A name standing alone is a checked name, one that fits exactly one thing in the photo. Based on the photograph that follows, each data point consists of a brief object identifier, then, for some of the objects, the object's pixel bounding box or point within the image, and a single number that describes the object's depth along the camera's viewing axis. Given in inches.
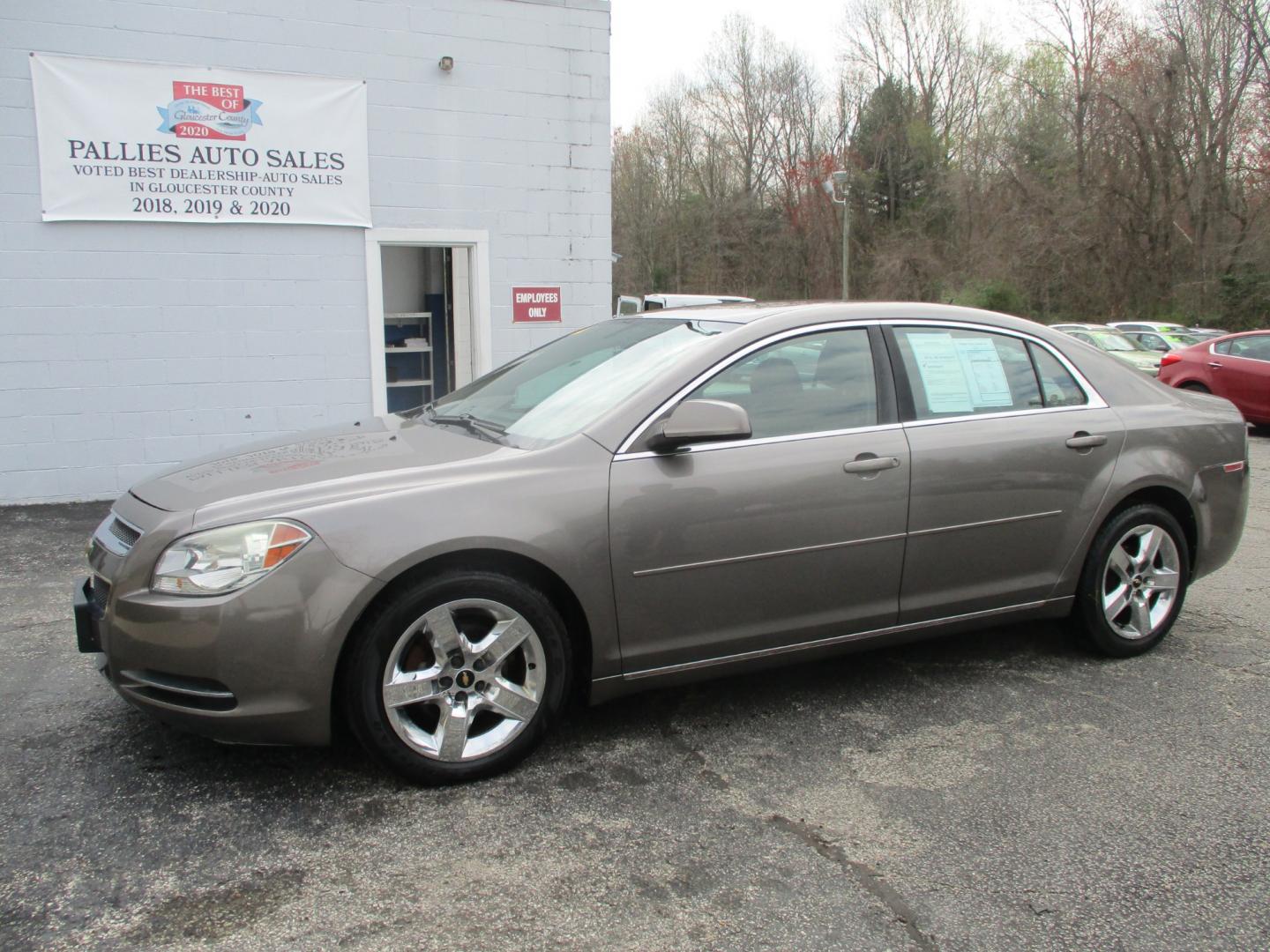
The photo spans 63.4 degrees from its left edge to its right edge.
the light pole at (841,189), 1193.4
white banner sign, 308.2
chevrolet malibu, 119.2
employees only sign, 370.9
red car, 530.9
